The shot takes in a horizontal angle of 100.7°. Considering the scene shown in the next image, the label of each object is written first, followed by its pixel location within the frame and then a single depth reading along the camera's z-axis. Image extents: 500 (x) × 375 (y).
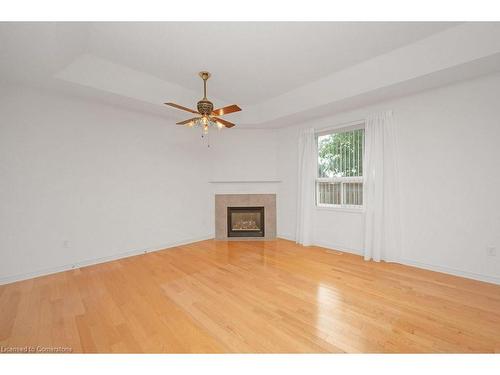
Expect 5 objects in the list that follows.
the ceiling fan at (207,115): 2.60
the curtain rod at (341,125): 3.76
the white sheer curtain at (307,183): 4.40
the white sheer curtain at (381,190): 3.37
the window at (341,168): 3.89
